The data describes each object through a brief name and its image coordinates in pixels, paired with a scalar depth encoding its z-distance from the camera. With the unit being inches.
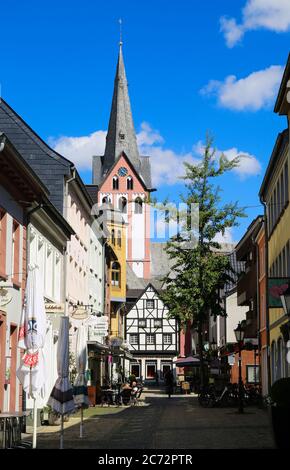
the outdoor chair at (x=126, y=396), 1550.2
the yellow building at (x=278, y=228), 1017.5
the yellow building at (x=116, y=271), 2395.4
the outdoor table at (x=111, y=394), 1533.0
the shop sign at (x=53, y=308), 977.5
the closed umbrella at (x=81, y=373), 751.7
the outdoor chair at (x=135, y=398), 1606.8
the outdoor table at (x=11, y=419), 582.9
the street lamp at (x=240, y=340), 1181.4
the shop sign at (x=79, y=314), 1151.0
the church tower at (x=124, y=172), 4692.4
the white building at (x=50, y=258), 994.7
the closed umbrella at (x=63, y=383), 640.4
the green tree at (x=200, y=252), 1494.8
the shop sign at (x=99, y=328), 1488.7
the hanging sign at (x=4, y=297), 738.8
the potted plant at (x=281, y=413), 487.5
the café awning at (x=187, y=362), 2204.2
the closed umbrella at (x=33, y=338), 576.4
